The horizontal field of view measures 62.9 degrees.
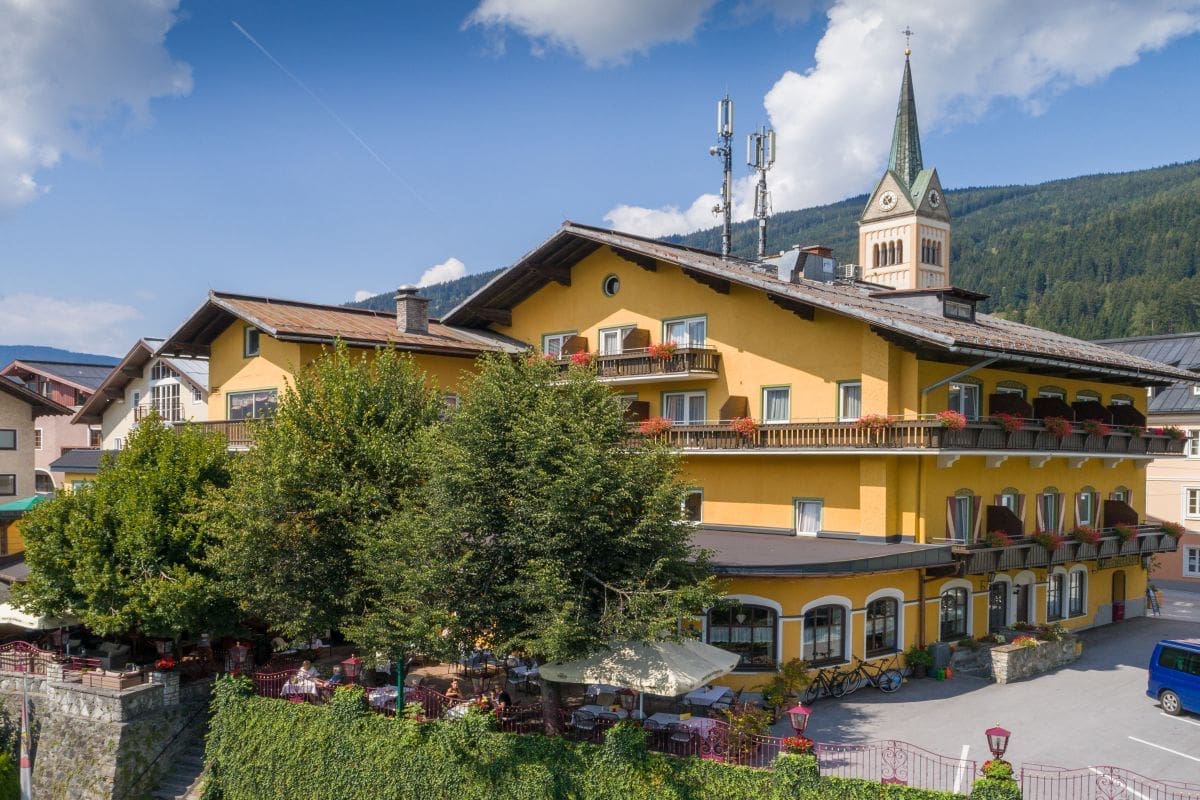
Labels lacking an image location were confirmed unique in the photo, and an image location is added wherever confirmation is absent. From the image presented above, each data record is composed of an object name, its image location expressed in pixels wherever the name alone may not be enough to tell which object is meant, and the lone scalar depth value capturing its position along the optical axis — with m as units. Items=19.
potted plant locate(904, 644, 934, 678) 29.44
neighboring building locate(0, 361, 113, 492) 62.28
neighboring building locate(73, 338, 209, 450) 43.81
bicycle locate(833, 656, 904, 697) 27.50
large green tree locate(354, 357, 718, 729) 20.90
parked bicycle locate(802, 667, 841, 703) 26.80
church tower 97.75
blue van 24.95
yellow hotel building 28.20
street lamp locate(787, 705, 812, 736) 19.70
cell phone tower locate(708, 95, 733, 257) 45.19
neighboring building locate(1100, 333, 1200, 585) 50.66
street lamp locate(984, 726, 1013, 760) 18.30
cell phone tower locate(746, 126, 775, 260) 49.88
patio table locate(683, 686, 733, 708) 23.73
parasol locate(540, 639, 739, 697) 20.64
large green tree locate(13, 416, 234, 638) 26.00
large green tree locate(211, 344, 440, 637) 24.45
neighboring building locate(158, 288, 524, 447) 35.69
